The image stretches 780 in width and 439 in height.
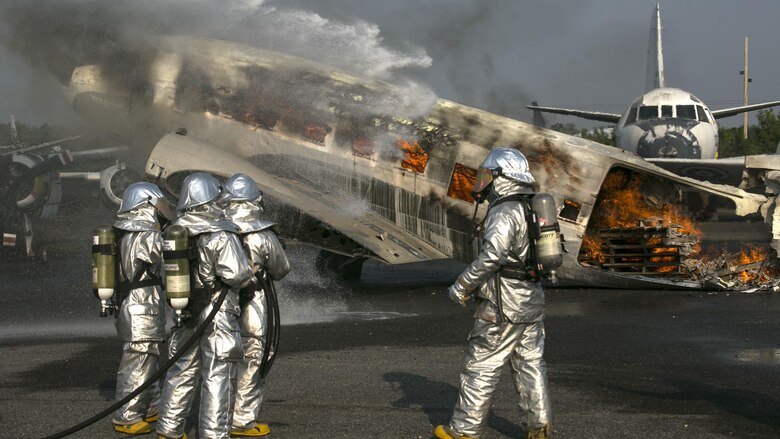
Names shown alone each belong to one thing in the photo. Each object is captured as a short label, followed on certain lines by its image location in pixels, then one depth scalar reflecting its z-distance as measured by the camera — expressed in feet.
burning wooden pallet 55.72
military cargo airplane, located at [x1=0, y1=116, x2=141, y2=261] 85.46
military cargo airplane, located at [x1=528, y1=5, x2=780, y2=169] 88.22
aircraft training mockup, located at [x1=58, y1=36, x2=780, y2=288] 54.08
